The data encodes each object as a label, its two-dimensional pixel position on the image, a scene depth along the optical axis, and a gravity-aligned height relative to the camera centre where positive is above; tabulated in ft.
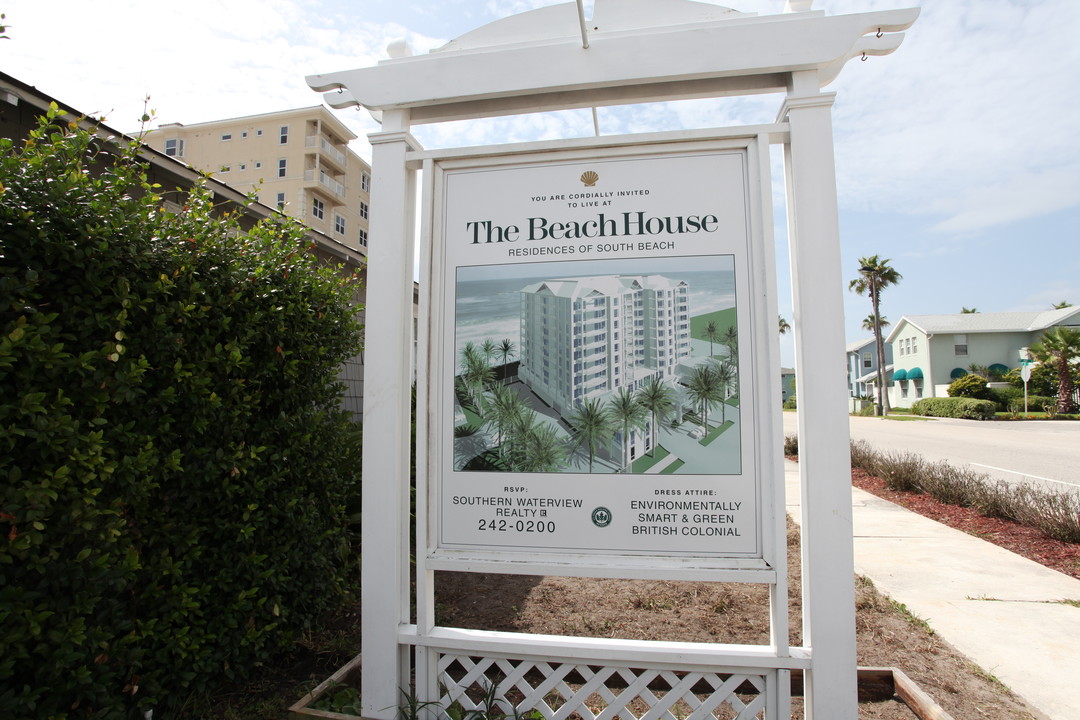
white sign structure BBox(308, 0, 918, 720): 8.36 +0.83
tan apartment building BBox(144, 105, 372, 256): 123.75 +54.02
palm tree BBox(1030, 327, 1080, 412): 105.90 +8.03
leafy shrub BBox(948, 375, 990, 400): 117.08 +2.41
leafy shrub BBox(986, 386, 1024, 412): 114.62 +0.77
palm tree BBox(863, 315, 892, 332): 185.66 +26.09
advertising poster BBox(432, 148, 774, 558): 8.57 +0.66
